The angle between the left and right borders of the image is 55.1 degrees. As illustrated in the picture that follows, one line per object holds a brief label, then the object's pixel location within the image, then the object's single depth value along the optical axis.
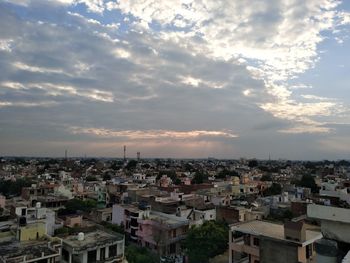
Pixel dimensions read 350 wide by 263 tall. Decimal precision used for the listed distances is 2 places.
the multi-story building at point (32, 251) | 18.97
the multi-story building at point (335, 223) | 5.07
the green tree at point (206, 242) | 27.97
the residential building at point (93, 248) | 21.88
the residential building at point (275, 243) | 19.88
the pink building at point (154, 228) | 32.44
